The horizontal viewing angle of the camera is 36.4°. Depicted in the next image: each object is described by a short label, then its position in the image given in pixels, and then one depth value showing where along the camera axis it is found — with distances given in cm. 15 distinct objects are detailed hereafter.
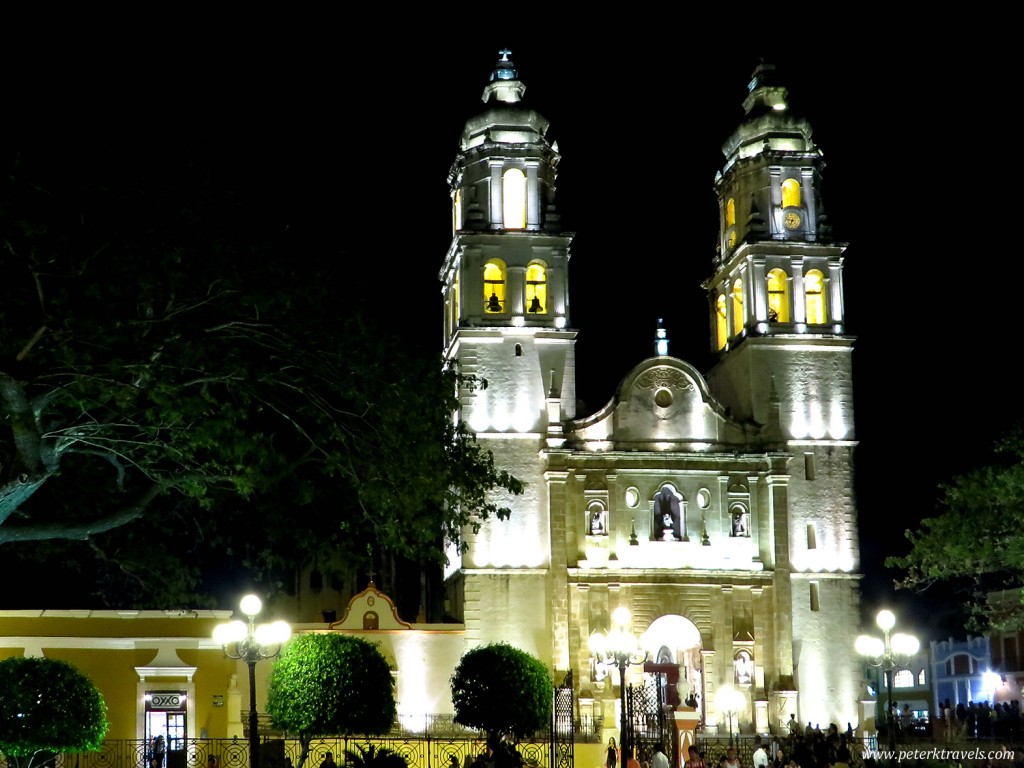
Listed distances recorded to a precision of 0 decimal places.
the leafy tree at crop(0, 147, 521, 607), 1891
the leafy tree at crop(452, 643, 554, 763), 2939
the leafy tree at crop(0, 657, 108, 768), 2175
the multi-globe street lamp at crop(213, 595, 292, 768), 2162
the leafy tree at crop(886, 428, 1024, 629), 3138
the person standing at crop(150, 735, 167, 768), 2458
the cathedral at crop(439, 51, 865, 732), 4056
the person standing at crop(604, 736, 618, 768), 2583
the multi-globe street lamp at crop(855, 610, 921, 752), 2397
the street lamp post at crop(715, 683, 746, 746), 3941
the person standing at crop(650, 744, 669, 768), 2294
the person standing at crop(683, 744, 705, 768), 2292
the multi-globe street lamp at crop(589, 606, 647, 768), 2397
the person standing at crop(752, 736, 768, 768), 2739
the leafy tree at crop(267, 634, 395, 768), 2556
